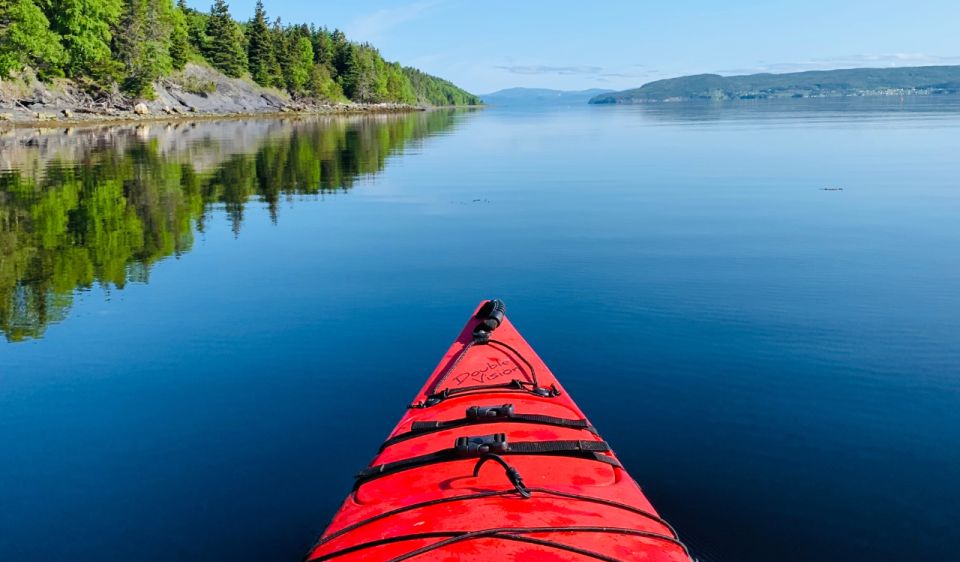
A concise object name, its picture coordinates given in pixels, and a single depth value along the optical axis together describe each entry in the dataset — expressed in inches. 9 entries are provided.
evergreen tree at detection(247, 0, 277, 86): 4879.4
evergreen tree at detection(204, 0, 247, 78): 4419.3
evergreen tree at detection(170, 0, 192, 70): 3986.2
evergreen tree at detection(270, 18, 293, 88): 5036.9
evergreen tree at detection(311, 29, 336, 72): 5866.1
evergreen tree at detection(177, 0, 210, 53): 4510.3
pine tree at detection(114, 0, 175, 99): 3334.2
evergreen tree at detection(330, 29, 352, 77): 6138.3
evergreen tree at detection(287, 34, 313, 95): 5187.0
